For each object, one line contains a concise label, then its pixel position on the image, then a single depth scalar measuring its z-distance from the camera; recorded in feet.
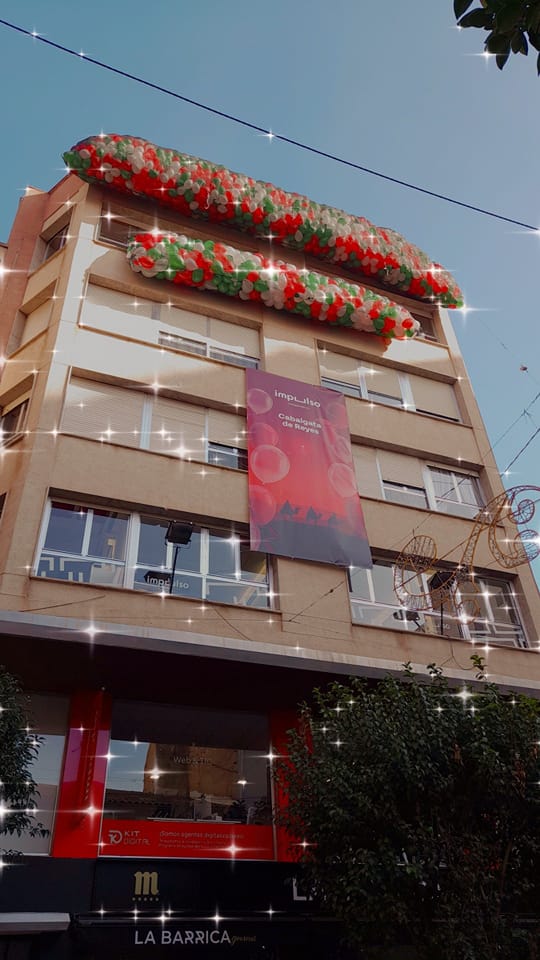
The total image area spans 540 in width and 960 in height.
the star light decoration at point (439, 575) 44.19
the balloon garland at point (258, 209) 56.90
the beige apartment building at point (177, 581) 30.17
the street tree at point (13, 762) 24.72
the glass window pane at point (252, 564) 41.60
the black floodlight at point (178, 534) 40.57
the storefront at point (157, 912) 27.27
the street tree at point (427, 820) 23.16
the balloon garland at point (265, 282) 53.88
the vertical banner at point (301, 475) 42.80
